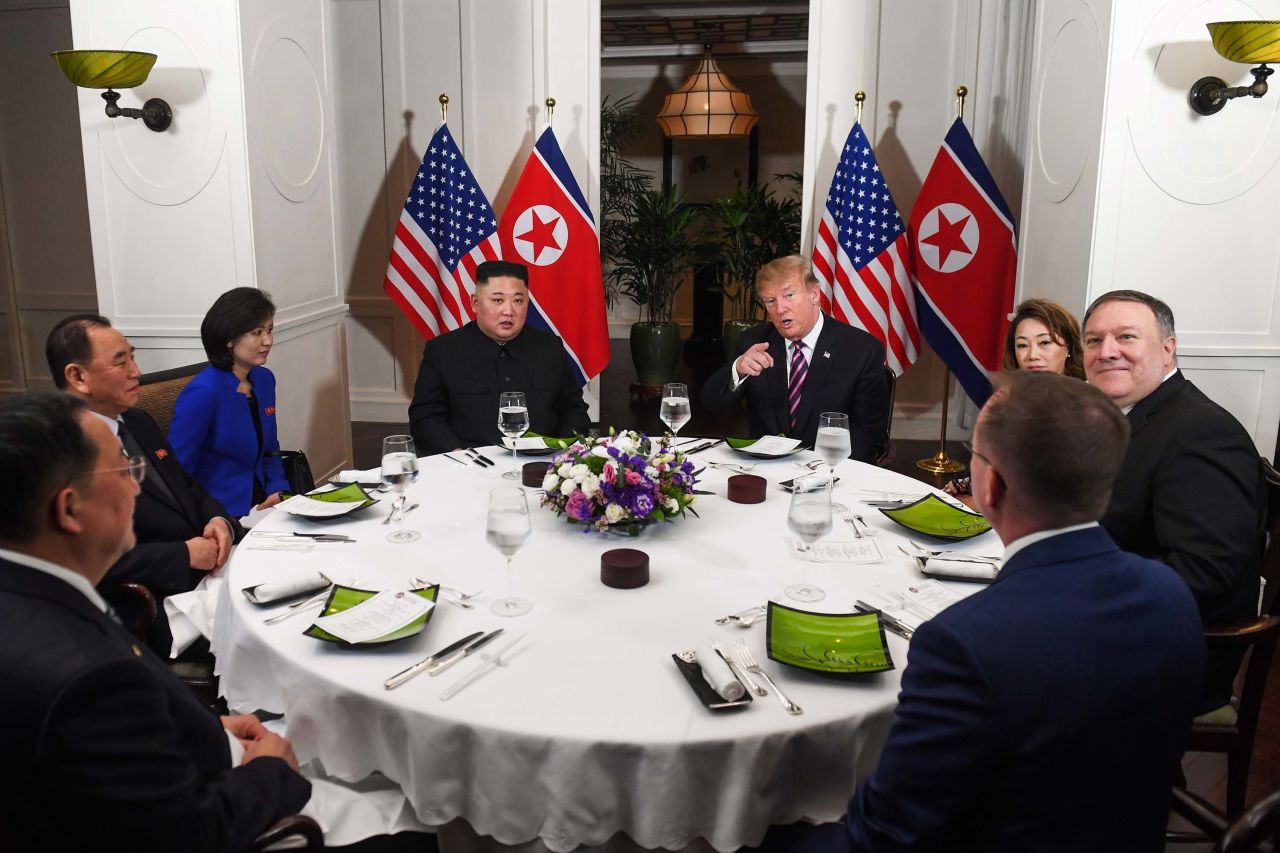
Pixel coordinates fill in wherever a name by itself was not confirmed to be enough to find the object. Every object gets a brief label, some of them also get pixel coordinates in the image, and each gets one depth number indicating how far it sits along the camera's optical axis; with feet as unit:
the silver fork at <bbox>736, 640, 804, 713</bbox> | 4.78
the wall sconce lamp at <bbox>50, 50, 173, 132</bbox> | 11.77
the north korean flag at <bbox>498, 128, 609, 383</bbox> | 18.17
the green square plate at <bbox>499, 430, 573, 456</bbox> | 9.59
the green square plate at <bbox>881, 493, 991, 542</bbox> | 7.15
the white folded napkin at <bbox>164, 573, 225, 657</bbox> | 7.30
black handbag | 10.78
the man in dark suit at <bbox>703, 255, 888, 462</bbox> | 11.54
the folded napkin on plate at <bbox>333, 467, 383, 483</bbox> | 8.42
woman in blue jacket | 9.79
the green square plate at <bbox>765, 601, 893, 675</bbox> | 5.07
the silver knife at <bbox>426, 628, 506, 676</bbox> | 5.13
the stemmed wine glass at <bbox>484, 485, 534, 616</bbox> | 5.48
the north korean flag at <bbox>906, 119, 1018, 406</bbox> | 17.02
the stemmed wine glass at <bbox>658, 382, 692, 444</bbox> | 8.14
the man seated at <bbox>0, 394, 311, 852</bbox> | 3.41
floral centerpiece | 6.84
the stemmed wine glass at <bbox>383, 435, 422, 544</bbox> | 6.97
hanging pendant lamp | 24.41
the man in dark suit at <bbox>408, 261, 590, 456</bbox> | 11.87
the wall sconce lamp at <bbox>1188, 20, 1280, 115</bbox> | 10.31
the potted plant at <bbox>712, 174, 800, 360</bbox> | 23.22
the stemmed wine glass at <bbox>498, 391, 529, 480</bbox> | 8.28
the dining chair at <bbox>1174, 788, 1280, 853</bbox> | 3.67
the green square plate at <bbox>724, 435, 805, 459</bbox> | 9.49
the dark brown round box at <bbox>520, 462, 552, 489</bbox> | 8.36
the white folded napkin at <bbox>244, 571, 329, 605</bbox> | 5.95
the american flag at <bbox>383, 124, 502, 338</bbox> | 18.33
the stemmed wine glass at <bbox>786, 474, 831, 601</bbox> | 5.82
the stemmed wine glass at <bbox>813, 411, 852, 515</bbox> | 7.60
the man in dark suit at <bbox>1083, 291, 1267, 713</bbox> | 6.57
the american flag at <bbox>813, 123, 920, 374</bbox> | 17.35
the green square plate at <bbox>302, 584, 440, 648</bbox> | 5.30
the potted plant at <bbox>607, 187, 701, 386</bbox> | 23.93
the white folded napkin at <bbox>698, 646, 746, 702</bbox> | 4.79
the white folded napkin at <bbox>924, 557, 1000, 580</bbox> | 6.44
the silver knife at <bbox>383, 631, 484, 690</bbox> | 4.98
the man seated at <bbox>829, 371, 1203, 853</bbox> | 3.68
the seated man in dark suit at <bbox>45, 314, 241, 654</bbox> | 7.47
